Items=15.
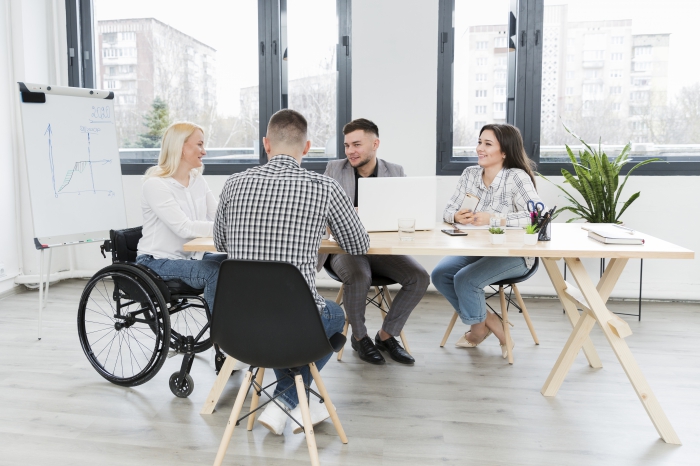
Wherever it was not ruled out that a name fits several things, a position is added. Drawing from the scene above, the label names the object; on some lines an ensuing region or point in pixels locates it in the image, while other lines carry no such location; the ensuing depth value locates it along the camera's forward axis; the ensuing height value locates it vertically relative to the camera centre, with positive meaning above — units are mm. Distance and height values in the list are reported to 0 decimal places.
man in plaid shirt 1972 -194
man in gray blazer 3010 -716
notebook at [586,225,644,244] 2443 -354
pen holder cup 2547 -348
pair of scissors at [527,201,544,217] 2576 -251
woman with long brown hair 3010 -324
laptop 2701 -224
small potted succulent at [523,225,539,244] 2436 -345
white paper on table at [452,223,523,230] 2965 -375
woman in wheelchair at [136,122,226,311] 2645 -287
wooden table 2311 -400
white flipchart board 3631 -66
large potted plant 3852 -205
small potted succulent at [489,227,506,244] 2492 -350
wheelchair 2561 -712
